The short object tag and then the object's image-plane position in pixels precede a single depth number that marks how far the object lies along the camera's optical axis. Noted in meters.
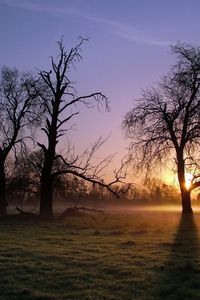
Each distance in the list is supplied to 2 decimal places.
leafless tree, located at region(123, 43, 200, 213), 31.20
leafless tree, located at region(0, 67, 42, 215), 36.73
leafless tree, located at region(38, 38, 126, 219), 32.44
